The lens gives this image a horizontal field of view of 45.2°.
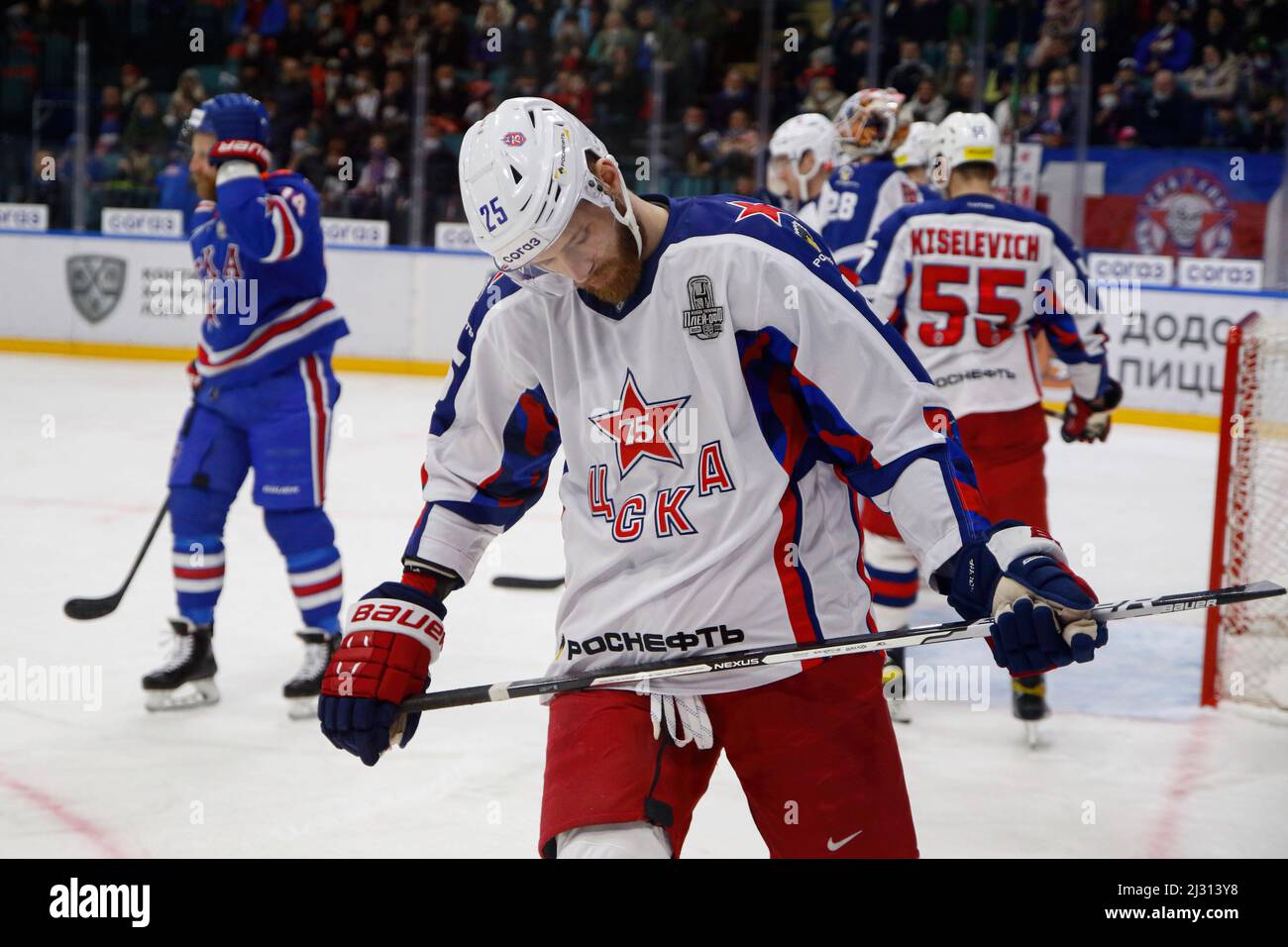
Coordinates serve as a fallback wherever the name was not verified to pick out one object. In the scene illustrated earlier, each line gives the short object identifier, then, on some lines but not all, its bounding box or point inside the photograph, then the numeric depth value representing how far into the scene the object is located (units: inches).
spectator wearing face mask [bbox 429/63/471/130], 425.7
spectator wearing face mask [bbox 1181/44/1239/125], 357.1
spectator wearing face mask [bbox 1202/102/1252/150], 347.3
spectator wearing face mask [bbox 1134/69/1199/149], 358.0
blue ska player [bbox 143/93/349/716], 137.2
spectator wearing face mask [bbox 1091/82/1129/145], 362.0
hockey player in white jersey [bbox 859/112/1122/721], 139.9
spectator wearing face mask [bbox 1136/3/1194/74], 376.8
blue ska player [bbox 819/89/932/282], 180.9
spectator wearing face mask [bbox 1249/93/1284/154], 338.6
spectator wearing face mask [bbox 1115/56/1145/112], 365.7
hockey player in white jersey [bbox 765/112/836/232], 184.1
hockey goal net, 144.3
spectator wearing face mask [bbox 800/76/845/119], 387.2
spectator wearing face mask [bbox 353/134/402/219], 385.7
